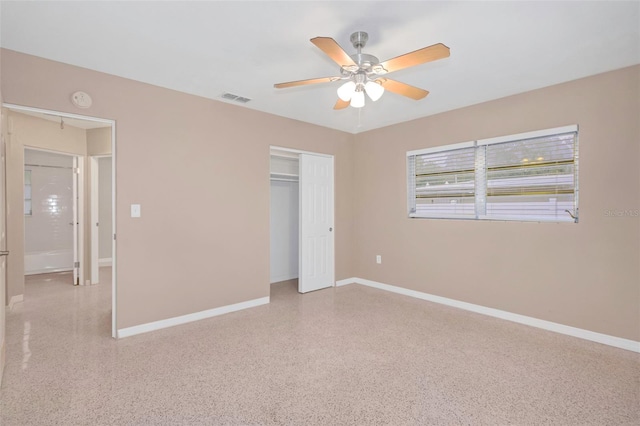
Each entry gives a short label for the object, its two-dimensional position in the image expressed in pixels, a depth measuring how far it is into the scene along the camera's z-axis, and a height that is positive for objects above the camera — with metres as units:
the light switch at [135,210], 3.15 +0.01
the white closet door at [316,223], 4.66 -0.20
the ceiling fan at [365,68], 1.91 +0.93
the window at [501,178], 3.25 +0.35
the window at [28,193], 6.18 +0.35
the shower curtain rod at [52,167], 6.21 +0.89
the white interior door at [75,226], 5.02 -0.23
